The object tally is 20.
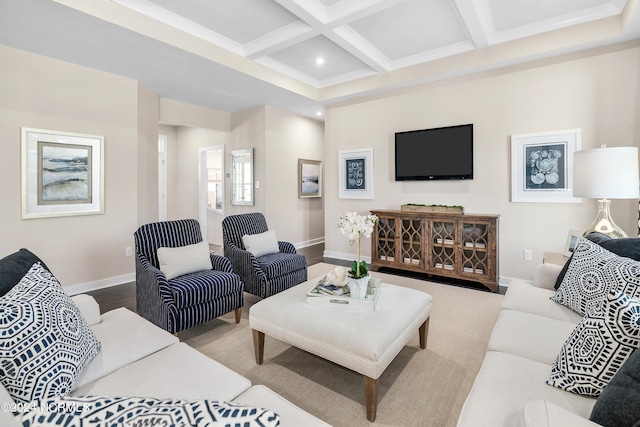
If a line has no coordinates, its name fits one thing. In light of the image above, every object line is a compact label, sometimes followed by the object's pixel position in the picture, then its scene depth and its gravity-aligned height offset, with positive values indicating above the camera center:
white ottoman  1.60 -0.68
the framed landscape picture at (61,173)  3.34 +0.43
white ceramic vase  2.05 -0.50
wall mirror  5.65 +0.64
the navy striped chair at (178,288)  2.33 -0.61
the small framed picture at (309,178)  6.14 +0.66
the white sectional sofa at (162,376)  1.12 -0.67
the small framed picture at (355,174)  4.94 +0.60
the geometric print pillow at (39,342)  0.98 -0.46
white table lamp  2.29 +0.27
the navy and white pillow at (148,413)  0.57 -0.39
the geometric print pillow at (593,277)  1.42 -0.34
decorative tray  1.99 -0.57
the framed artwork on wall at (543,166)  3.42 +0.51
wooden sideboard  3.64 -0.43
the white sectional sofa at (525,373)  0.90 -0.66
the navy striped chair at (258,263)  3.12 -0.55
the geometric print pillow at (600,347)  1.05 -0.49
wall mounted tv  4.05 +0.79
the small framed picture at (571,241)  2.64 -0.26
